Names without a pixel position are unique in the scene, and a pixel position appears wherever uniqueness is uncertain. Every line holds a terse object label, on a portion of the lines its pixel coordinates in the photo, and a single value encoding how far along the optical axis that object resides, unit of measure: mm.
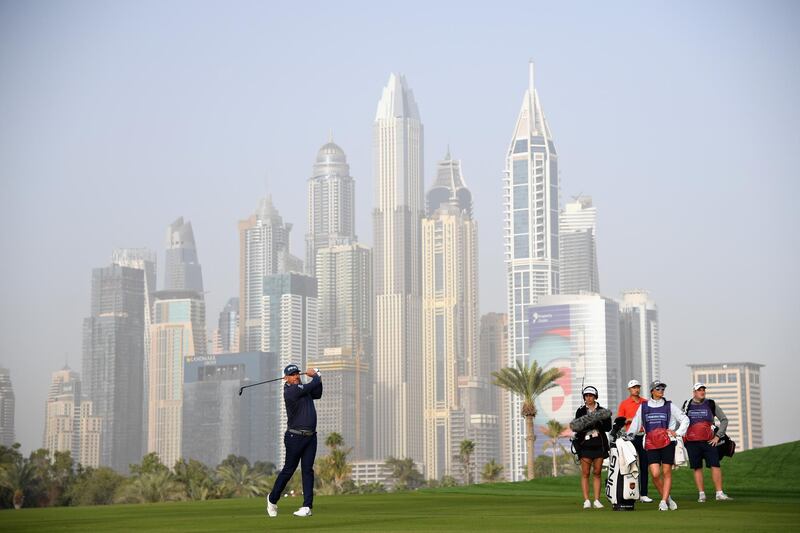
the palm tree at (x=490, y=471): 125069
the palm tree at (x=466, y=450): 133238
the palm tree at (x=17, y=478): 115188
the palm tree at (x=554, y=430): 118162
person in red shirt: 21812
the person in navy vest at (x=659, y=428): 21328
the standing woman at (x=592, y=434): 21484
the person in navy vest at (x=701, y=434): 23266
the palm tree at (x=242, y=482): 131500
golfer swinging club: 20766
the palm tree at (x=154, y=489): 116250
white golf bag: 21094
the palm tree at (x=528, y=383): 97375
